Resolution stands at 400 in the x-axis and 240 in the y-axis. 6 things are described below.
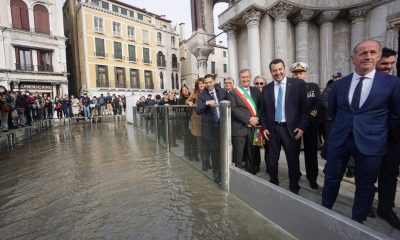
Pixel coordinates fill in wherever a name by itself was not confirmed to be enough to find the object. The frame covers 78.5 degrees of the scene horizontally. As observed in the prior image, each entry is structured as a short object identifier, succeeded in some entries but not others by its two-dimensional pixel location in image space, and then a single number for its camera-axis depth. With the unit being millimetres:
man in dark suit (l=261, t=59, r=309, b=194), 3129
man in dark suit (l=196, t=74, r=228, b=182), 3783
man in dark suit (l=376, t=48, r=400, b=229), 2459
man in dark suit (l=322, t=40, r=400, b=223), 2137
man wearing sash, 3850
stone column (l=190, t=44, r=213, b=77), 10516
